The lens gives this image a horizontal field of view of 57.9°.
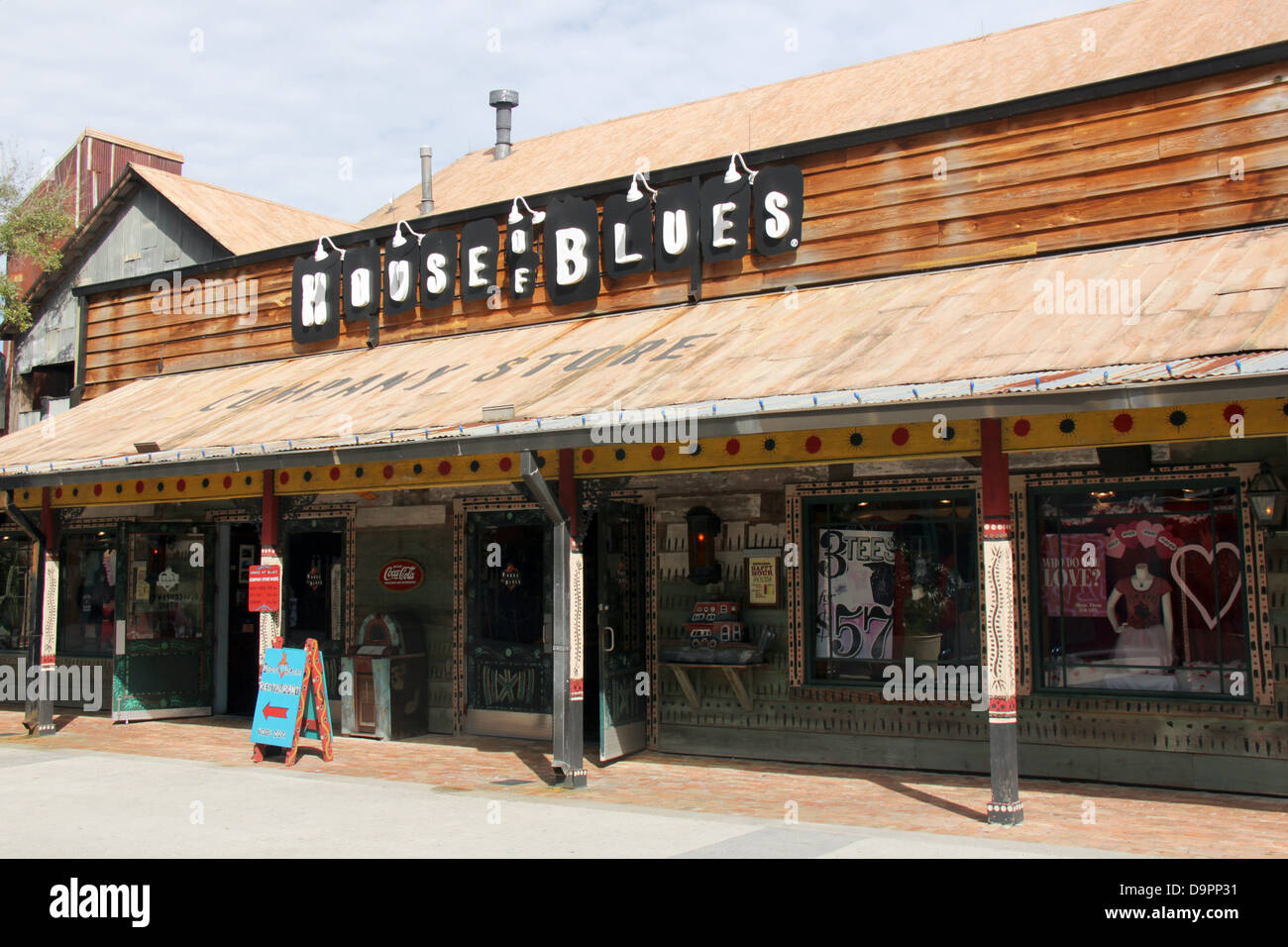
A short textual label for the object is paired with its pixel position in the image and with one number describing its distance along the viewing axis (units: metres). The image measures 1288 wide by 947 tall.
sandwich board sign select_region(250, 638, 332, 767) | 10.93
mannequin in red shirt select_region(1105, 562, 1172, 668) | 8.95
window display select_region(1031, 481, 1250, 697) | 8.68
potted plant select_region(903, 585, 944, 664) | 9.97
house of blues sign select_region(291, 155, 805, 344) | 10.77
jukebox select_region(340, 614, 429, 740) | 12.34
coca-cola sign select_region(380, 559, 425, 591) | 12.83
